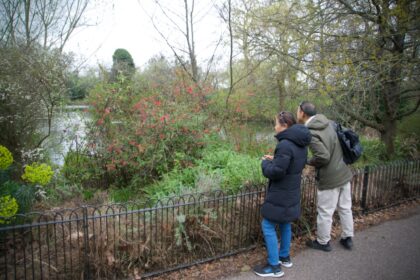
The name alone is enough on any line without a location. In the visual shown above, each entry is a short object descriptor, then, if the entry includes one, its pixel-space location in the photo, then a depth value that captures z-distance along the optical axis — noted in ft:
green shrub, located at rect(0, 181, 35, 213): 11.92
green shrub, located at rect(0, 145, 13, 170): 11.78
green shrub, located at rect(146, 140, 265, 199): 14.55
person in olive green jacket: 11.48
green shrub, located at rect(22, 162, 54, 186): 12.10
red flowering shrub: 19.06
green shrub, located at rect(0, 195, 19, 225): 9.82
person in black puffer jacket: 9.68
